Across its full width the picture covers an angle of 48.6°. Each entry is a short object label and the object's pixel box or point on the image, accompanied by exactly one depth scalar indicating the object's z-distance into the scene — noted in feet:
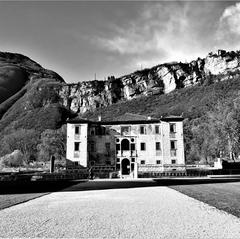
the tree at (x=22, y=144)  268.82
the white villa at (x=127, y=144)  144.77
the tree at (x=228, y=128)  150.82
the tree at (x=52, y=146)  246.29
